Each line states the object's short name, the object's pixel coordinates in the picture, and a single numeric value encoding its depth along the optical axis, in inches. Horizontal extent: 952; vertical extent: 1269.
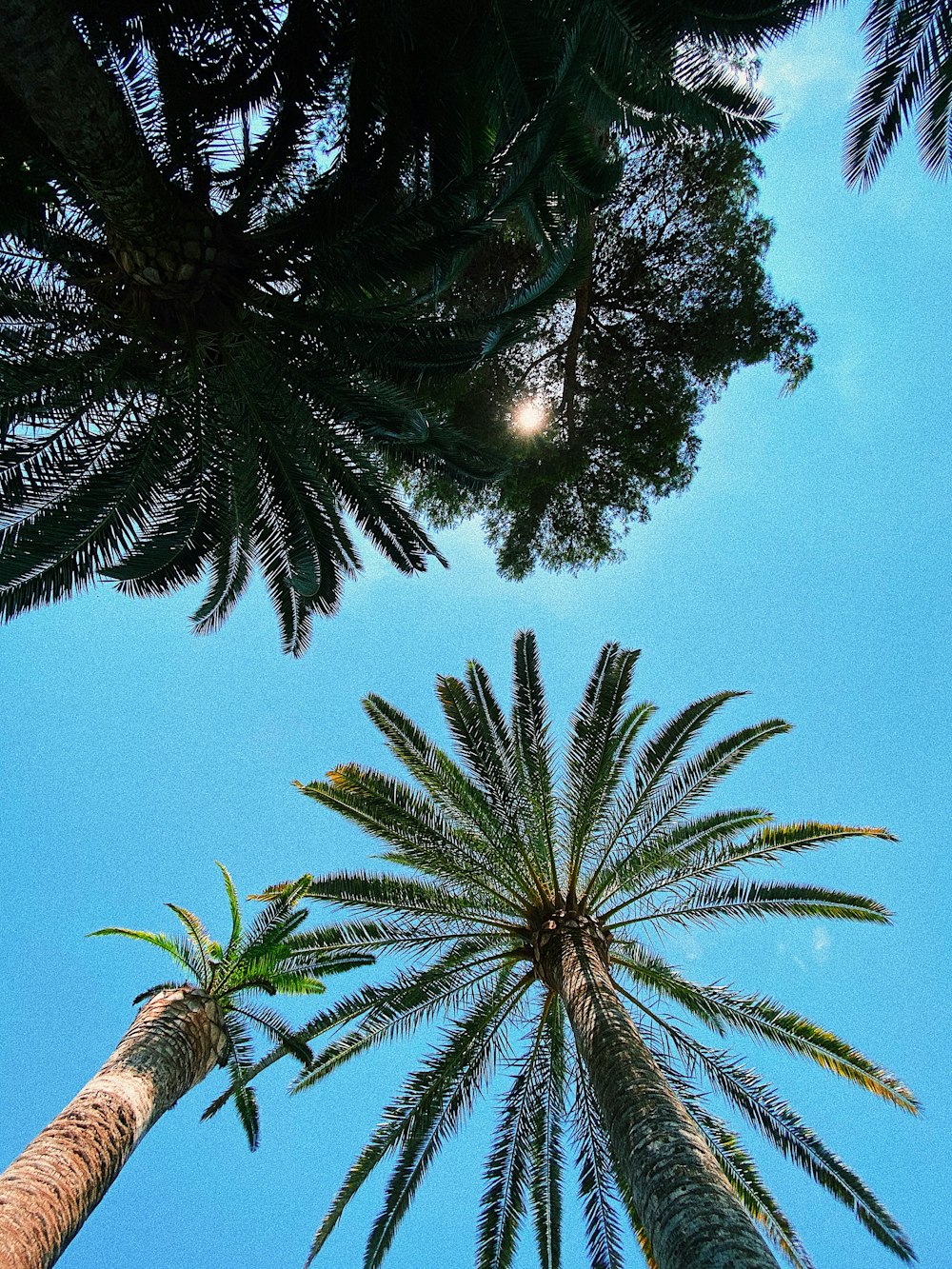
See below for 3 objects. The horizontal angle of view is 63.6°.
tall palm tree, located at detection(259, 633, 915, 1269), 283.1
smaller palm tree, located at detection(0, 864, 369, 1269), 183.3
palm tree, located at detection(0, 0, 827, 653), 216.8
